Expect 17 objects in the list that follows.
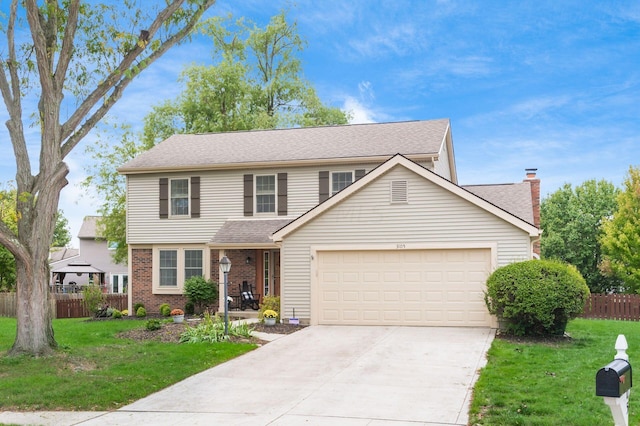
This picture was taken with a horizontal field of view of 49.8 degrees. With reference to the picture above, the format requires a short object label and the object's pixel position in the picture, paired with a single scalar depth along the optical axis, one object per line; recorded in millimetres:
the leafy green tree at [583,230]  44406
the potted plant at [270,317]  18906
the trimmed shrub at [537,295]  15570
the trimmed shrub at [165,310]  24031
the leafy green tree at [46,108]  13805
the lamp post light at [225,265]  17234
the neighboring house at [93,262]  52125
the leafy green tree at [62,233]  72600
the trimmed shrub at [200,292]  23781
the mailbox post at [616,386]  5336
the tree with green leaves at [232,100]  36812
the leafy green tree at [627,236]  36438
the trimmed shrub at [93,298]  25219
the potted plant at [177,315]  20288
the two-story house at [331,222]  18312
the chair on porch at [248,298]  23469
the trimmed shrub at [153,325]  18203
